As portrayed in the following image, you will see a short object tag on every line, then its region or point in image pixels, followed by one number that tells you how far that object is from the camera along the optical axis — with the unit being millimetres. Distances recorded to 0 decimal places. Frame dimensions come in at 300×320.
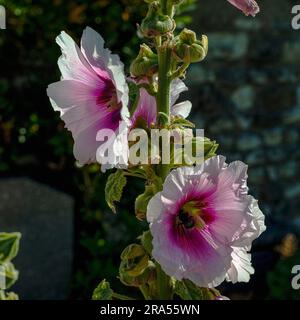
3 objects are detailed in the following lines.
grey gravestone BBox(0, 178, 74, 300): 3100
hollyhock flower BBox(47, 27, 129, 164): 1085
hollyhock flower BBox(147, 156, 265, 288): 1042
